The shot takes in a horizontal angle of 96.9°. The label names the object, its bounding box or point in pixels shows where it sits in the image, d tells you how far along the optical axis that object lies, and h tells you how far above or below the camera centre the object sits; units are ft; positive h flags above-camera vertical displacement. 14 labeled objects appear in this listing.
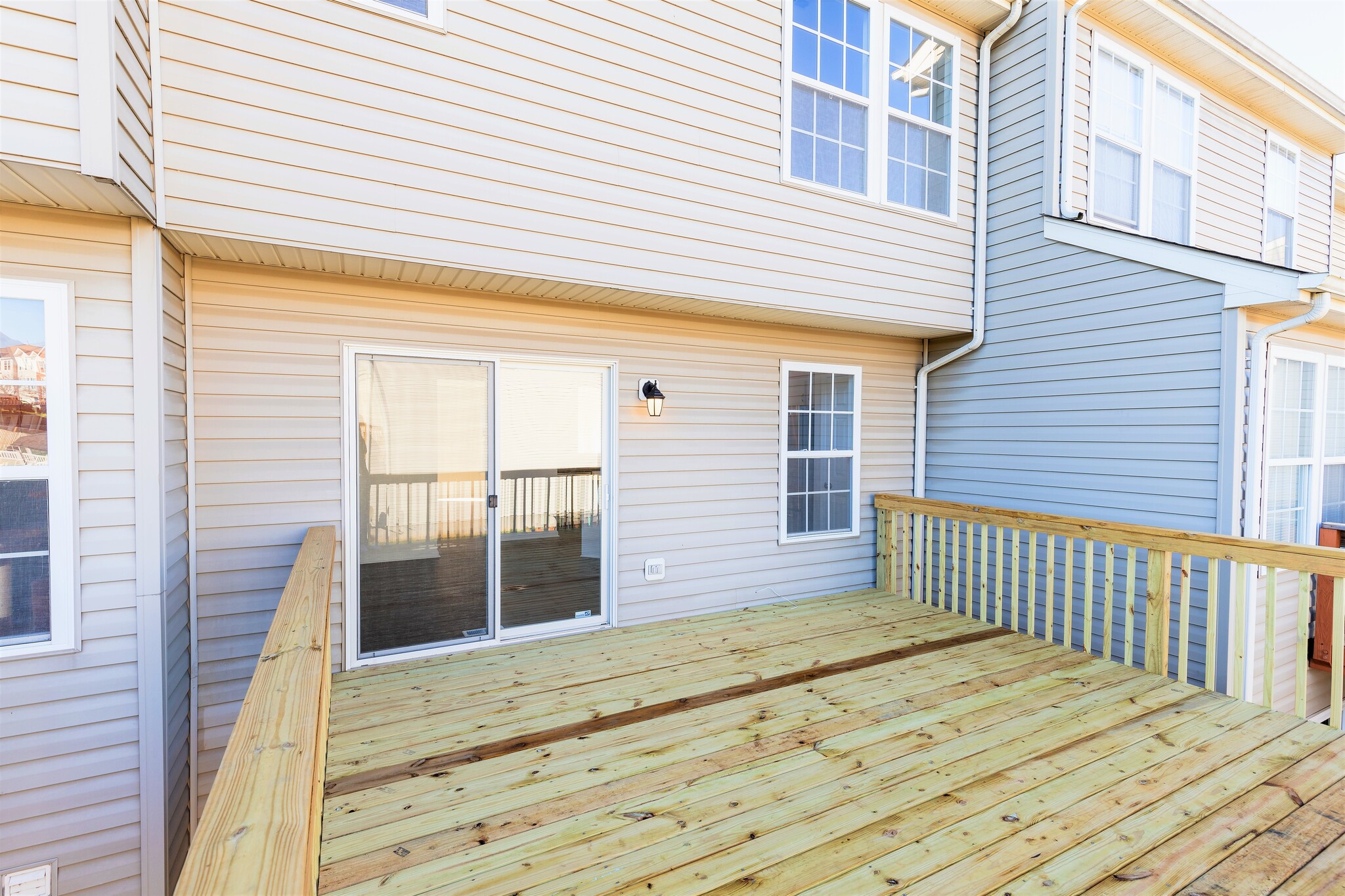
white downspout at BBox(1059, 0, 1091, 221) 15.78 +8.39
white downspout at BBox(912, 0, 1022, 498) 17.25 +6.90
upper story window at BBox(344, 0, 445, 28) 10.07 +7.29
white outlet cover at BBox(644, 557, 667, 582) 14.83 -3.42
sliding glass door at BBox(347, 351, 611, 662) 11.97 -1.50
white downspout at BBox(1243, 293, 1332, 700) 13.14 -0.15
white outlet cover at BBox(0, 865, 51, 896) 8.20 -6.35
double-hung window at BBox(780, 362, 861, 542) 16.99 -0.46
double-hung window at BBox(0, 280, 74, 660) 8.12 -0.61
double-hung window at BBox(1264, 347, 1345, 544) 15.23 +0.03
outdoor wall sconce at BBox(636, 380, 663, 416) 14.26 +0.88
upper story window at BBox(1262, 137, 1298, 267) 21.79 +8.99
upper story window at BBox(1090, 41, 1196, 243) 16.98 +8.76
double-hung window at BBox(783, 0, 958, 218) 14.57 +8.64
